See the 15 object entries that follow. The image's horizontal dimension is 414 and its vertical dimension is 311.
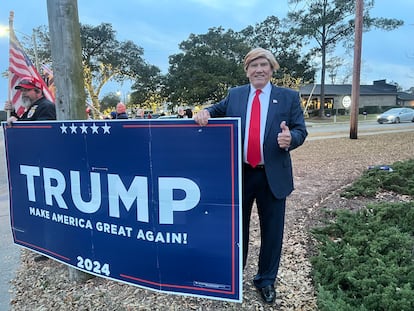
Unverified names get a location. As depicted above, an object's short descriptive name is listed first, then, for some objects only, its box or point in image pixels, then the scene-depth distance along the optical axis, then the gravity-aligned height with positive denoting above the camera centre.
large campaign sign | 2.19 -0.62
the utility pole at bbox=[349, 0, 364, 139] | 12.49 +1.61
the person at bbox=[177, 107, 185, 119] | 13.78 -0.05
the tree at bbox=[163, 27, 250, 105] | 37.59 +5.04
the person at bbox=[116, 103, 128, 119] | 8.67 +0.06
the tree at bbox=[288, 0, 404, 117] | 35.56 +9.44
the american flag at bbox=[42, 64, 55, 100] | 7.47 +0.86
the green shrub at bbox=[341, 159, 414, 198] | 4.89 -1.14
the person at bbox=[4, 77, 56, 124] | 3.58 +0.12
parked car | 26.67 -0.59
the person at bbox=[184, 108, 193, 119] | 11.49 -0.01
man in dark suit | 2.30 -0.17
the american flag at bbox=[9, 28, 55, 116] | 4.30 +0.58
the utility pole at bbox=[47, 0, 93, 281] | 2.65 +0.44
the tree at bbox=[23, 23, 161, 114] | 39.84 +6.47
